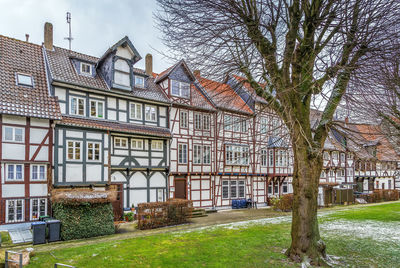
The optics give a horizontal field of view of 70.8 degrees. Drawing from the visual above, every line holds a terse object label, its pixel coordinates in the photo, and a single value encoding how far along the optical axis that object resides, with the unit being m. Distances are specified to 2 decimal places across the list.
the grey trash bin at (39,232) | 11.92
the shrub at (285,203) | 22.11
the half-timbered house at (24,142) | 13.71
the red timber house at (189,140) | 20.77
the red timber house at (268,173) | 25.97
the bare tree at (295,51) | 7.41
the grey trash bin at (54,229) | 12.33
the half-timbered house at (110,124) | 15.82
